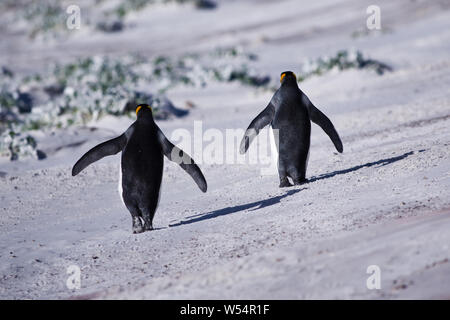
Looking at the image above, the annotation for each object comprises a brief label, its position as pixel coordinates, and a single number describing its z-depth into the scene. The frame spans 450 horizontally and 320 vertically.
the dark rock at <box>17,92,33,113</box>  13.09
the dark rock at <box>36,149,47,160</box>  8.89
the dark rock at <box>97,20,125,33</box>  24.50
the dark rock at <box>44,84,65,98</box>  14.80
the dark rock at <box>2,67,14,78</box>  17.59
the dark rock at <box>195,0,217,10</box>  24.75
